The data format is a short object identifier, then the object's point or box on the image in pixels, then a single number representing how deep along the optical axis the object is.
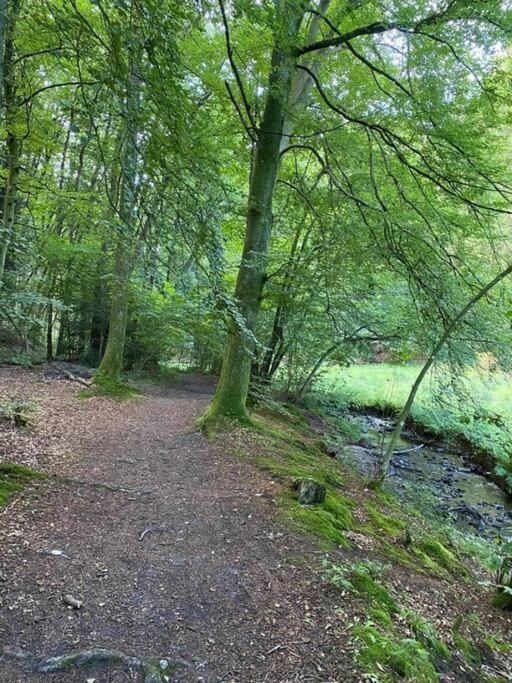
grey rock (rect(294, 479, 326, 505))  4.41
